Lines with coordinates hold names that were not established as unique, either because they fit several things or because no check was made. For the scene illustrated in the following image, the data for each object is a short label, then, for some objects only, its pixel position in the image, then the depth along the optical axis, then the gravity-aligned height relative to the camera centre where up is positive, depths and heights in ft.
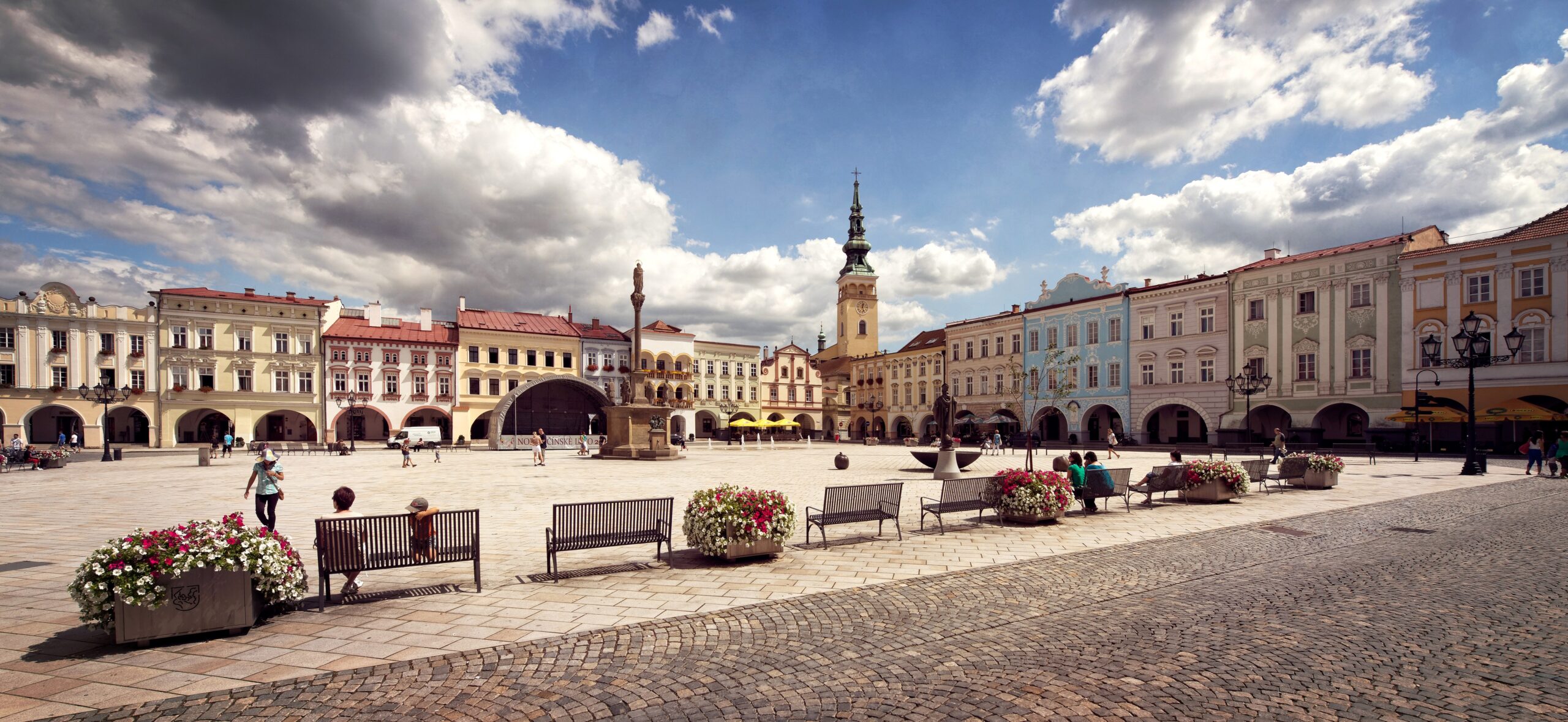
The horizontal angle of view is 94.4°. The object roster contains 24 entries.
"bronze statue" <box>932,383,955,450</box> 66.13 -4.55
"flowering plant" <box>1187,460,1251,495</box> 50.70 -7.99
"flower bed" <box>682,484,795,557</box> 29.78 -6.35
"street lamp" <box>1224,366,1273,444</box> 91.40 -3.38
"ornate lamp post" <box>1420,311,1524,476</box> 67.46 +0.78
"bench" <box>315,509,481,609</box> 23.24 -5.94
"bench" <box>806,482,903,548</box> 34.53 -6.87
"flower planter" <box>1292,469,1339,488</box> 59.98 -9.83
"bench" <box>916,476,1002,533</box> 38.65 -7.39
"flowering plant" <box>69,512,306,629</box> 18.63 -5.17
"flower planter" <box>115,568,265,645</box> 18.89 -6.47
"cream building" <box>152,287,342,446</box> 154.20 +1.14
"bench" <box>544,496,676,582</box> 28.12 -6.44
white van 142.92 -13.79
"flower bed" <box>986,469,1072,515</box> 39.96 -7.19
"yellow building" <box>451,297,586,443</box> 177.47 +2.28
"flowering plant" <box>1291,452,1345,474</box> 59.98 -8.52
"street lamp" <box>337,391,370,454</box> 161.27 -9.54
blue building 155.94 +2.87
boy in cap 24.94 -5.70
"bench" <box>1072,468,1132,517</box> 44.83 -7.65
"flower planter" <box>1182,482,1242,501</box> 50.88 -9.10
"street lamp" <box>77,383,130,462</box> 109.50 -4.32
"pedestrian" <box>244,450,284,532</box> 33.73 -5.59
